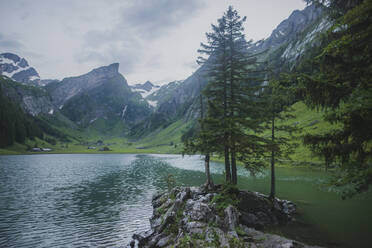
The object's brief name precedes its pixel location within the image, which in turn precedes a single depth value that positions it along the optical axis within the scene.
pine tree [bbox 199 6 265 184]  19.94
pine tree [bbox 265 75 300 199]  20.34
